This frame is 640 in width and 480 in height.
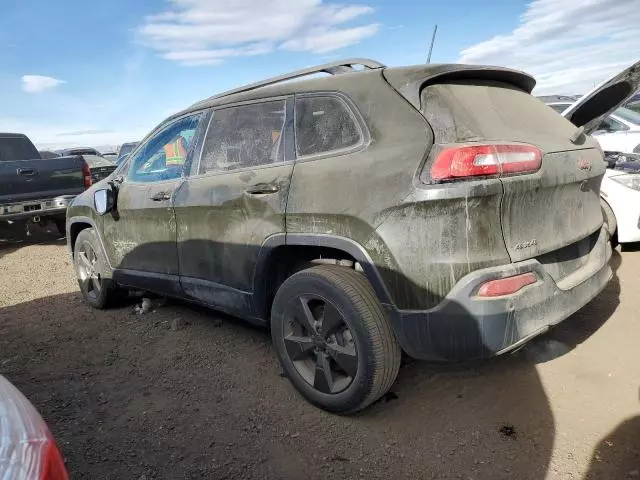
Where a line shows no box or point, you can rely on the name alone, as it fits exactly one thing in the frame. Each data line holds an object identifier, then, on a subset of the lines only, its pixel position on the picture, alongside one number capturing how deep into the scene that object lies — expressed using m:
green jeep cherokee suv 2.14
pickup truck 7.29
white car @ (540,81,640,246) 3.54
